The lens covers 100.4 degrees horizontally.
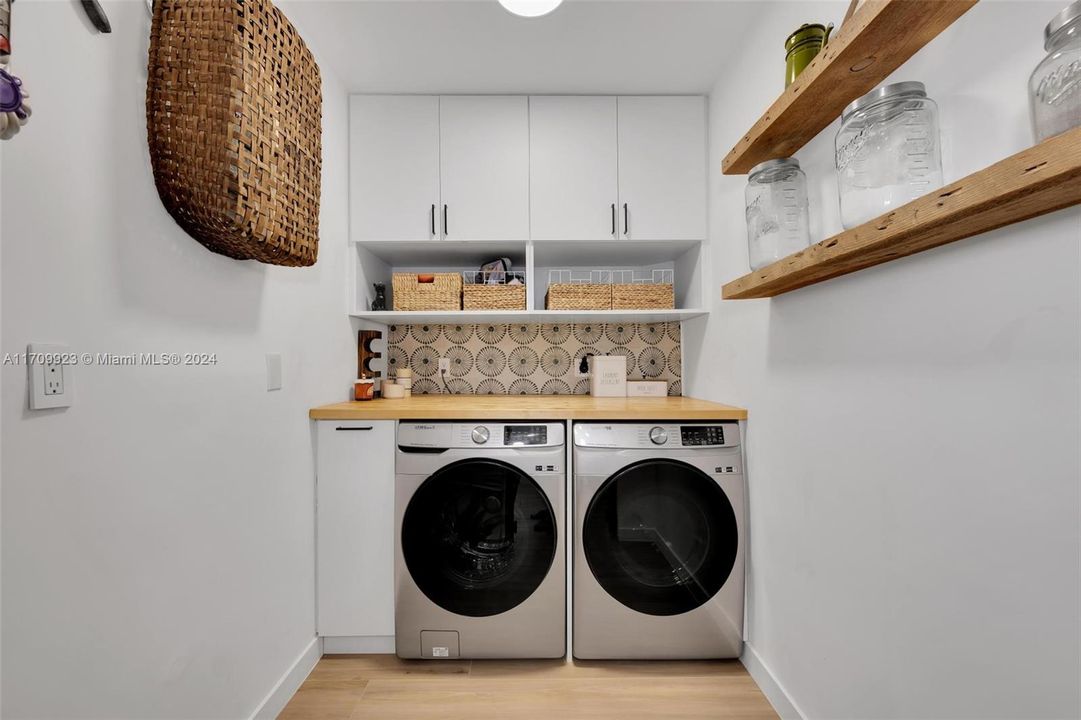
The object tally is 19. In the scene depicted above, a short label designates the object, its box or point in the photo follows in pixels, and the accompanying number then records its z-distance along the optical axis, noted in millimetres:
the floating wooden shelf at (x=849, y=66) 853
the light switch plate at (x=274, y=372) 1519
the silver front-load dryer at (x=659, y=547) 1762
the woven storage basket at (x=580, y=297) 2232
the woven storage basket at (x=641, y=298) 2242
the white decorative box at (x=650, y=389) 2441
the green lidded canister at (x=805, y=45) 1173
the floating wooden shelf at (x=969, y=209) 593
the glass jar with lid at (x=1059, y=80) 621
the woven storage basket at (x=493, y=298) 2225
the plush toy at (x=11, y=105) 688
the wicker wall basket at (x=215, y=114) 1021
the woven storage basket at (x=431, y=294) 2223
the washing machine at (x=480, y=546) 1771
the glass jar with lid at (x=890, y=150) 868
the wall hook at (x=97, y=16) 920
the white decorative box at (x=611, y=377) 2428
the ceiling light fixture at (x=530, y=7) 1449
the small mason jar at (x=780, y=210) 1311
